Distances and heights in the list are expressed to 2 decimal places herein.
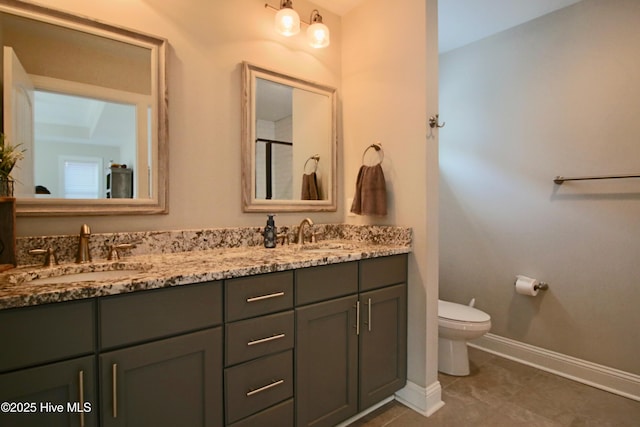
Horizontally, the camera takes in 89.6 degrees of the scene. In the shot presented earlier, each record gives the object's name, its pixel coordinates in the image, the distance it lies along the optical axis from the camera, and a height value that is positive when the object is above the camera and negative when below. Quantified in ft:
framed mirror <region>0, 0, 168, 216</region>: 4.25 +1.40
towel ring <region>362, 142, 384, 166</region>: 6.68 +1.27
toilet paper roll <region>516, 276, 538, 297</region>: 7.49 -1.80
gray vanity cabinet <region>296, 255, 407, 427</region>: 4.67 -2.06
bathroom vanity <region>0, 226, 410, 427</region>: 2.93 -1.52
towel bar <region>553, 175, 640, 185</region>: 6.43 +0.66
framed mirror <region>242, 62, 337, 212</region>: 6.05 +1.37
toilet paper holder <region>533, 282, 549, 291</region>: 7.47 -1.79
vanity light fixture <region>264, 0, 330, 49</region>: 6.01 +3.58
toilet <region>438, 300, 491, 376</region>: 6.81 -2.65
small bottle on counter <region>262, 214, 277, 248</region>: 5.95 -0.45
